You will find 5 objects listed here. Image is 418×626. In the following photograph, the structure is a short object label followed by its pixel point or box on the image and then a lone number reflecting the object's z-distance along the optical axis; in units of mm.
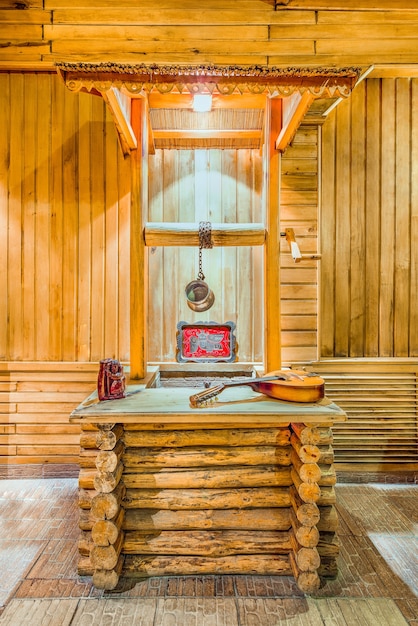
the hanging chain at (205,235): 3604
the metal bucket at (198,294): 3896
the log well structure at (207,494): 2943
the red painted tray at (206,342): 4098
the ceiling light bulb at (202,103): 3551
